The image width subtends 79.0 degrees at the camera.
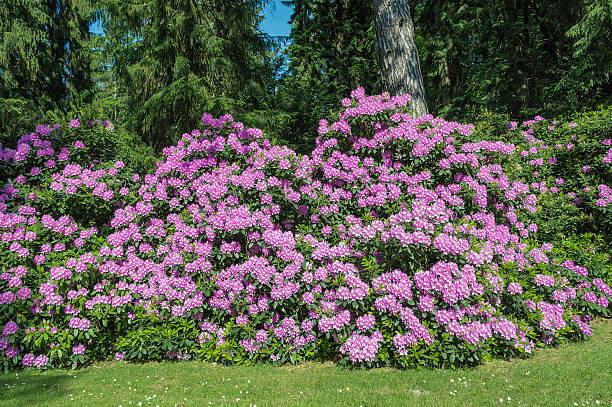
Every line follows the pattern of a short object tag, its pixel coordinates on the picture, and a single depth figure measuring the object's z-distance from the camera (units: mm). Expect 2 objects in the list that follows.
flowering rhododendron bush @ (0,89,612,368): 3672
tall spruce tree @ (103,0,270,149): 8219
